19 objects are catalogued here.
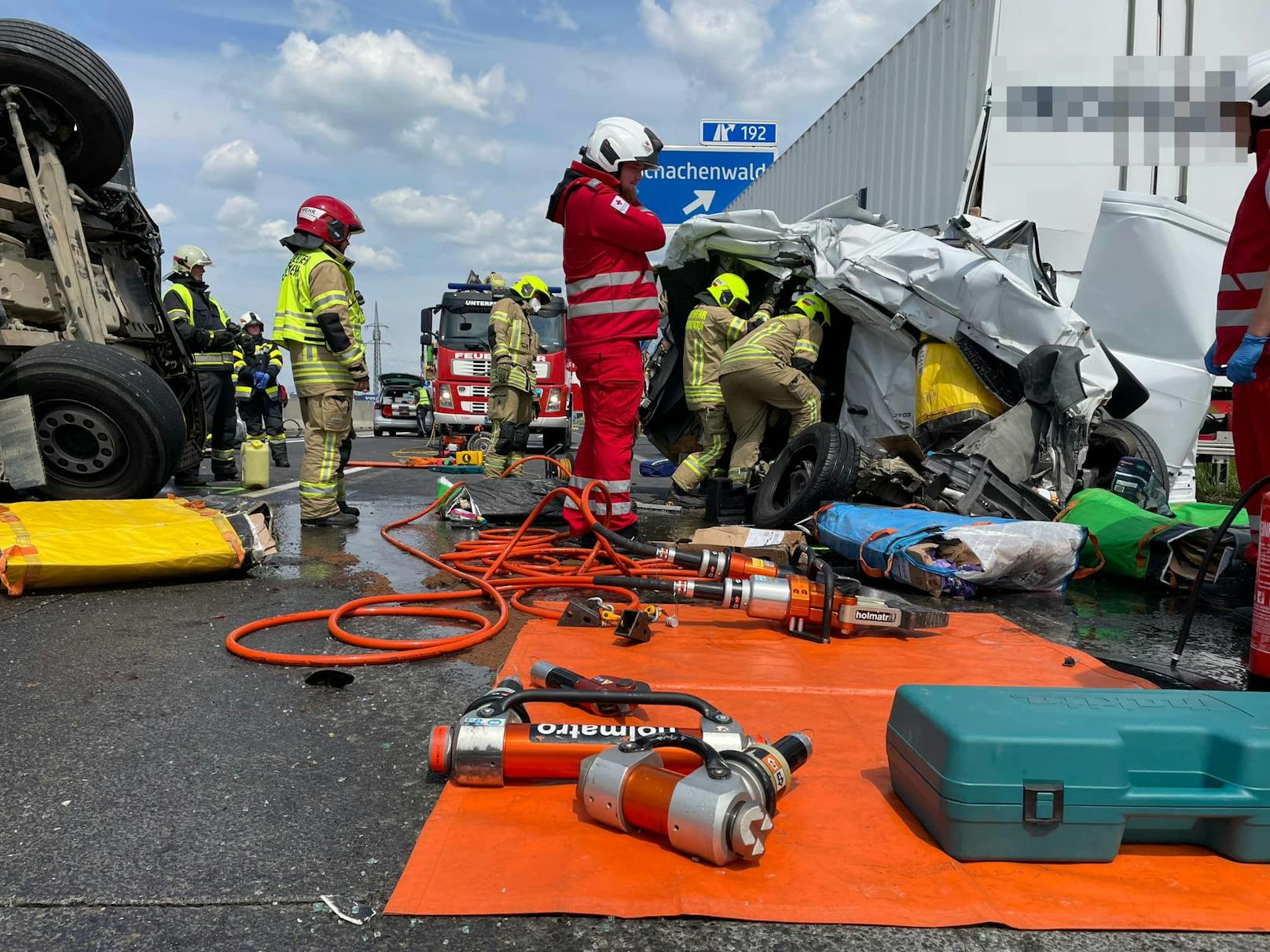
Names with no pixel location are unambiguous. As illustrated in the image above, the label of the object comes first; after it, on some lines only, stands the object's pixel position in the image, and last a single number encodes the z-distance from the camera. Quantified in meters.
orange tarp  1.30
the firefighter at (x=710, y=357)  6.71
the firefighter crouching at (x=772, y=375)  5.89
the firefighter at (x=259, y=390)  9.90
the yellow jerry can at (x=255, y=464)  7.07
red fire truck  12.59
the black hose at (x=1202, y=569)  2.26
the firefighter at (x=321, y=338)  4.95
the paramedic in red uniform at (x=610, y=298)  4.35
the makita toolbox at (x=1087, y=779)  1.39
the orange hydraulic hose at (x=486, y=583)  2.61
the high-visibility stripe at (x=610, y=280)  4.39
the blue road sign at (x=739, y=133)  13.58
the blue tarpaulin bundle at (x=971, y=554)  3.57
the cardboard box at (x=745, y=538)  4.24
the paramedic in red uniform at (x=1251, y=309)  2.93
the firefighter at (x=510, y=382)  7.41
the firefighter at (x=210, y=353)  7.45
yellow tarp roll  3.23
